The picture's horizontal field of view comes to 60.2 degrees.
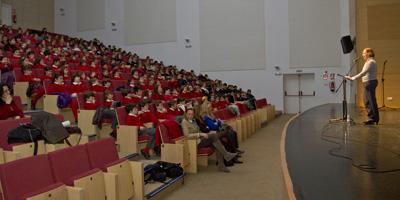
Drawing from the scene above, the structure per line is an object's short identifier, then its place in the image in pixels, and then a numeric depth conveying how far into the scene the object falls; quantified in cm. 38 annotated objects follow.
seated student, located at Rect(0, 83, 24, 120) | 305
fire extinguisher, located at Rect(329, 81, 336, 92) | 853
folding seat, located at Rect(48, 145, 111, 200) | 193
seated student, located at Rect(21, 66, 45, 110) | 423
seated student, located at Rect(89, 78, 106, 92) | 499
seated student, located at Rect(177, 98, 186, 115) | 492
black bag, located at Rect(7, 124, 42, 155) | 249
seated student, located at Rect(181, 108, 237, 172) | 341
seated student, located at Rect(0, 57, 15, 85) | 430
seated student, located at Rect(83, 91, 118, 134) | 382
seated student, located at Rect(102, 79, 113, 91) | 521
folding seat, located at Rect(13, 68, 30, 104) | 428
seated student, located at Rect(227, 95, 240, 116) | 545
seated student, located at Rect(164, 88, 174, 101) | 586
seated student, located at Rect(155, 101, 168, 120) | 450
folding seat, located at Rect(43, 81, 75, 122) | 414
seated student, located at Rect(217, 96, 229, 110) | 607
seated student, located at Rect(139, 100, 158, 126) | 414
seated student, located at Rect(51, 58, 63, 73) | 548
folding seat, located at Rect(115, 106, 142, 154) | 351
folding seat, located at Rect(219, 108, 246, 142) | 480
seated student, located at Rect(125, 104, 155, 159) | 352
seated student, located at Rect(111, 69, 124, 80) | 622
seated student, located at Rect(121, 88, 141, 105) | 488
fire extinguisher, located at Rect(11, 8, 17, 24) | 960
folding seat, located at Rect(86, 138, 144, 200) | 226
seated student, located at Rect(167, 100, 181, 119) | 470
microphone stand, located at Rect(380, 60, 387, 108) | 557
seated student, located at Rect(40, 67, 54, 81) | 486
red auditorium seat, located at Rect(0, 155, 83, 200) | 165
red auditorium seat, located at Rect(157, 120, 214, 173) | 315
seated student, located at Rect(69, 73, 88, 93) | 468
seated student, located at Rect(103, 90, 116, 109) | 444
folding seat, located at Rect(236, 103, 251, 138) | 522
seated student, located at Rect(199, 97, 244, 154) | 386
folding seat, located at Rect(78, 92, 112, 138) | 390
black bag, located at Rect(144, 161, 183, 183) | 278
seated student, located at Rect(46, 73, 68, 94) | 439
